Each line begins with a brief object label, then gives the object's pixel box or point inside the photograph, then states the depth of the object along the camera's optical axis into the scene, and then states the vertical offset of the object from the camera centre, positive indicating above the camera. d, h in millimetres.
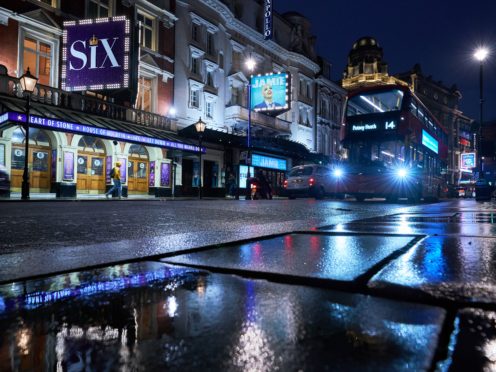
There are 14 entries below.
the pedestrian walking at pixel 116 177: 16562 +548
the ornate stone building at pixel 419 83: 60406 +18698
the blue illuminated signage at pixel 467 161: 63656 +5952
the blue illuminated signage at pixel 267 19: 30938 +14659
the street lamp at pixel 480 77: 24766 +8448
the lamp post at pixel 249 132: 19253 +3923
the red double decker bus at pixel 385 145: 12188 +1709
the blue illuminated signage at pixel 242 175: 28803 +1263
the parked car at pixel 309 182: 17859 +509
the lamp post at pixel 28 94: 12590 +3267
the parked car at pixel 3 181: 12430 +218
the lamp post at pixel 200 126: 19566 +3459
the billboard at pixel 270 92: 28922 +7889
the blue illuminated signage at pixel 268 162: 29425 +2499
